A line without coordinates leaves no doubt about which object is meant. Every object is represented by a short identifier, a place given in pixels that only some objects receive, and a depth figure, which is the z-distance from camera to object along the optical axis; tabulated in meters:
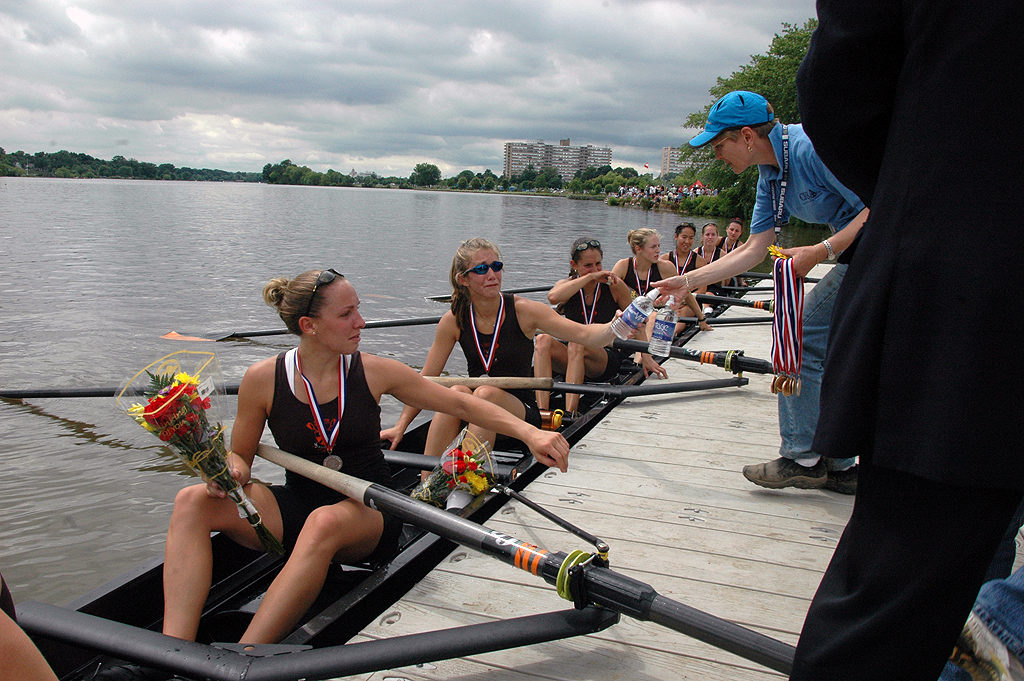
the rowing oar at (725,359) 5.11
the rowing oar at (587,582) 1.95
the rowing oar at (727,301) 9.64
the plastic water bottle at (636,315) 3.71
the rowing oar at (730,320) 8.84
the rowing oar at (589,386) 4.66
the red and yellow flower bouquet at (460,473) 3.33
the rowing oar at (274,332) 8.29
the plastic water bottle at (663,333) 4.64
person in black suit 1.18
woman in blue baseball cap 3.21
